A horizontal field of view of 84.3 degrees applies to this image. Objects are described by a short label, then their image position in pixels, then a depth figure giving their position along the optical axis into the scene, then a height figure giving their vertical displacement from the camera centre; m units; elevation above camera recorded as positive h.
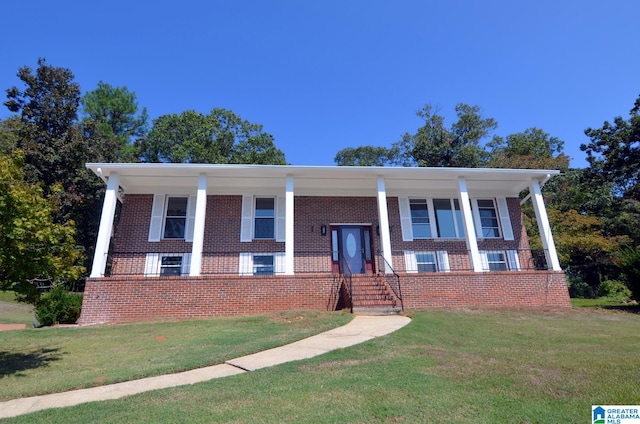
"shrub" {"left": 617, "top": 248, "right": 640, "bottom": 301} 10.80 +0.65
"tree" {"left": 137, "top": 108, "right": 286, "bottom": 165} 27.70 +12.66
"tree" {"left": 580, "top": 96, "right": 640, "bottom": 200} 21.14 +8.35
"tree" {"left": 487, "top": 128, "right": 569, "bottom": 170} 22.81 +11.63
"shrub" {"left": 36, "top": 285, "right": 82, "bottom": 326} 10.43 -0.05
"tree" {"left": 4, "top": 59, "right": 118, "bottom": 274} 20.17 +9.52
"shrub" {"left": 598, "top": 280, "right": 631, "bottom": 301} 17.56 +0.05
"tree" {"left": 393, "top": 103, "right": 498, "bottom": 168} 30.03 +13.26
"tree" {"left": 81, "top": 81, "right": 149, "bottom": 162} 30.67 +16.75
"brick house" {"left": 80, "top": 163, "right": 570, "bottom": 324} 10.16 +2.12
